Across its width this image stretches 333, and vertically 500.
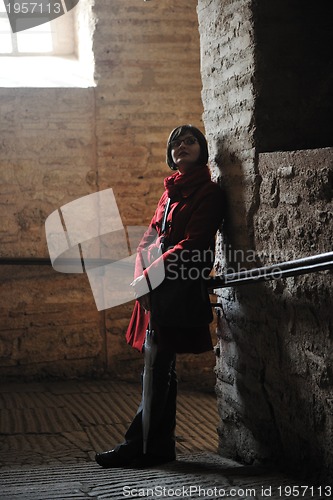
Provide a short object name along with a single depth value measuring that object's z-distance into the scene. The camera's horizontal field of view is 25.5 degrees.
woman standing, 3.50
